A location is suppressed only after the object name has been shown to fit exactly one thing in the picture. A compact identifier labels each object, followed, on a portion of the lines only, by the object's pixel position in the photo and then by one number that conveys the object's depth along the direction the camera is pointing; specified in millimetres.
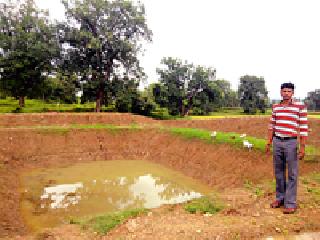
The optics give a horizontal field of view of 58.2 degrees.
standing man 5805
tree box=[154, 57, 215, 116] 39094
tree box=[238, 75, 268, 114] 55688
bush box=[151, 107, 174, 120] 35306
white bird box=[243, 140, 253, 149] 13203
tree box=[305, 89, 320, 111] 67256
